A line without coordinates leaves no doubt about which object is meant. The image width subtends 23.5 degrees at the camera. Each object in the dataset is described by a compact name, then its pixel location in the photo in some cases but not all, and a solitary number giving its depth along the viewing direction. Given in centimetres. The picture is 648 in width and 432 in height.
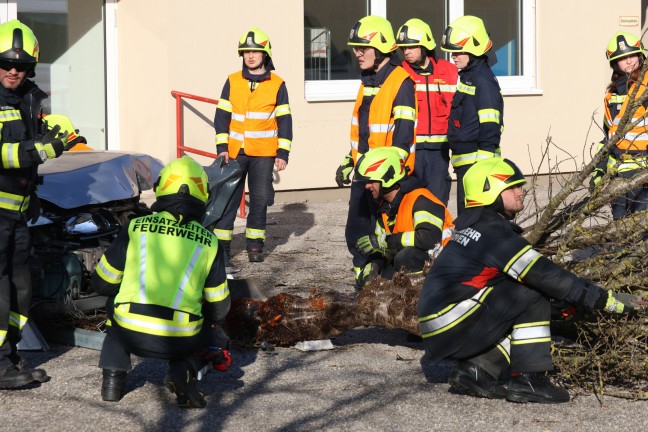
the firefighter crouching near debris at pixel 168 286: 763
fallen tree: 800
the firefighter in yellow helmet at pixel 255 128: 1336
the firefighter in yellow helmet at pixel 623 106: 1122
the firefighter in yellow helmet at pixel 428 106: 1220
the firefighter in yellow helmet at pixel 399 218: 954
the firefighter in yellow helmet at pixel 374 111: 1142
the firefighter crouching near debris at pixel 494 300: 768
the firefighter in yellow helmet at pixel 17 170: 825
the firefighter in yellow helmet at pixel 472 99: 1122
